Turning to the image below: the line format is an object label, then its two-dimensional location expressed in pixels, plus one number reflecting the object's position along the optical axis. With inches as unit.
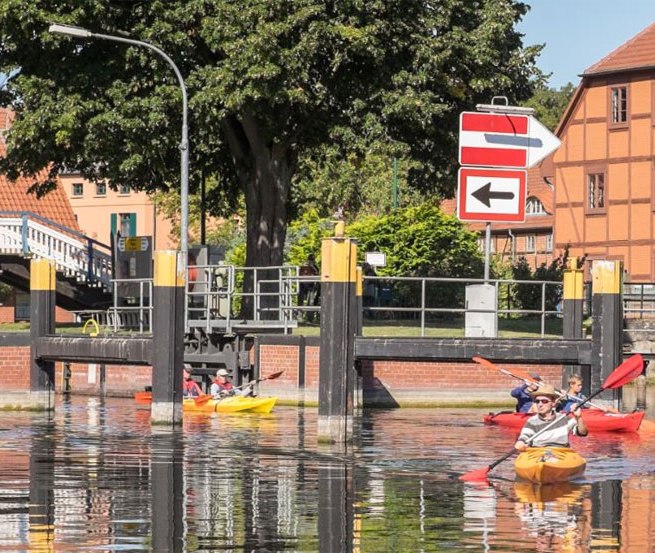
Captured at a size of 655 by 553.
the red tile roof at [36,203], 3058.6
